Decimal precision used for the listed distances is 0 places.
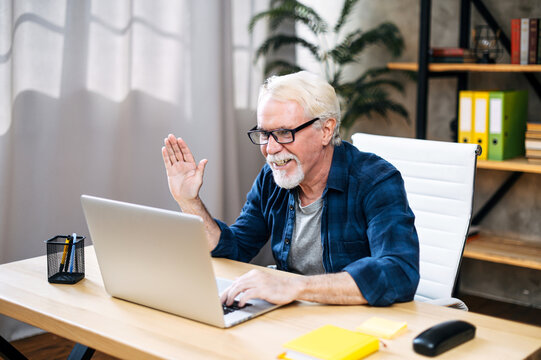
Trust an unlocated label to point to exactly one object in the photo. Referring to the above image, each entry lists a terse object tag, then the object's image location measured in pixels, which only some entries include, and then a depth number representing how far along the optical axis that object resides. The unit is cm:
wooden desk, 125
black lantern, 329
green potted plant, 366
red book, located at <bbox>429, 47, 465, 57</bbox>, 329
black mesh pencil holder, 168
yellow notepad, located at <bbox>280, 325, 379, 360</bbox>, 119
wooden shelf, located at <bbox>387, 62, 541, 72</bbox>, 303
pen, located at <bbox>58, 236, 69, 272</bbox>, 169
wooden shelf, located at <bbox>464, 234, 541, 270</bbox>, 311
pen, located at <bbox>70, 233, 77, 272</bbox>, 169
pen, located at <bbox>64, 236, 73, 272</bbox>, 169
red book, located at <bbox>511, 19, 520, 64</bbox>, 311
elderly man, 169
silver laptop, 131
